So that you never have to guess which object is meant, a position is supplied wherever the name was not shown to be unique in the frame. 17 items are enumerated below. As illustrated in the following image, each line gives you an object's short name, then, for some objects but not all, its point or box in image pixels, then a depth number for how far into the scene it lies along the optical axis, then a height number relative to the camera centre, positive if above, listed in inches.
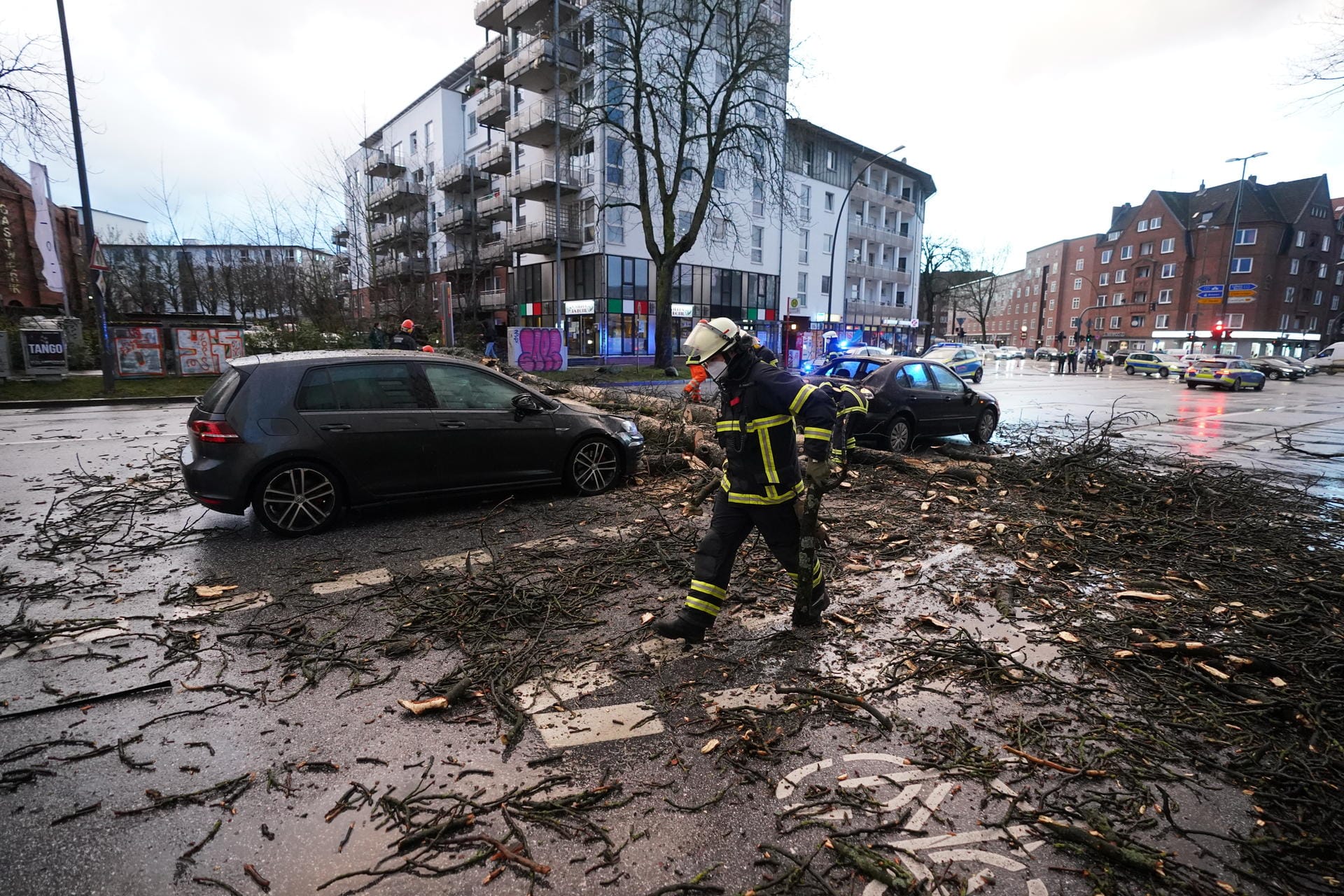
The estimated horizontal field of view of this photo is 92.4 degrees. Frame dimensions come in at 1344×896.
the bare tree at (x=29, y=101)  442.0 +169.7
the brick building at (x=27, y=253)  1378.0 +214.2
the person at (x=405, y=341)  563.2 +1.5
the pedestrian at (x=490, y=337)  1079.8 +9.2
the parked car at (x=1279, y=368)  1617.9 -76.9
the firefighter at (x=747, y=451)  147.6 -25.2
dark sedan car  394.3 -38.8
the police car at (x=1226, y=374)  1170.0 -67.0
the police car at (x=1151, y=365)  1595.7 -66.8
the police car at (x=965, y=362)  1230.3 -43.6
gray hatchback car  215.6 -33.3
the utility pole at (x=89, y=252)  577.3 +83.8
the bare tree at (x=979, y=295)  3329.2 +243.8
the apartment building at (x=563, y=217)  1397.6 +324.2
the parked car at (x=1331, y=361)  1972.2 -74.3
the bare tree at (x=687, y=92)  929.5 +376.7
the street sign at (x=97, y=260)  585.6 +76.9
